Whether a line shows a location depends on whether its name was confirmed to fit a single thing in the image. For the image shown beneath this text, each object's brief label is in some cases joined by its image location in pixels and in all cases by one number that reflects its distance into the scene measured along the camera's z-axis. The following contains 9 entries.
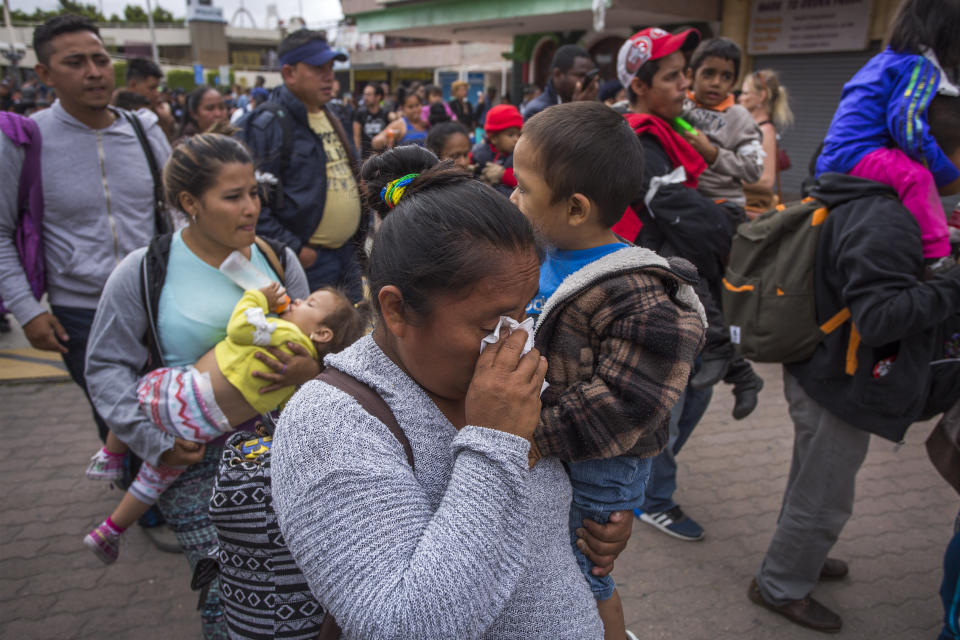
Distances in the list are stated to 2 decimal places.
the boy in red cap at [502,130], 4.91
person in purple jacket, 2.24
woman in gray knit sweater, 0.98
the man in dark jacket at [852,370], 2.22
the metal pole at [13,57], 18.74
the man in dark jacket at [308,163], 3.76
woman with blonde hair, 5.21
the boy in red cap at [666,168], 2.71
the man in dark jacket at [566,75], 5.08
